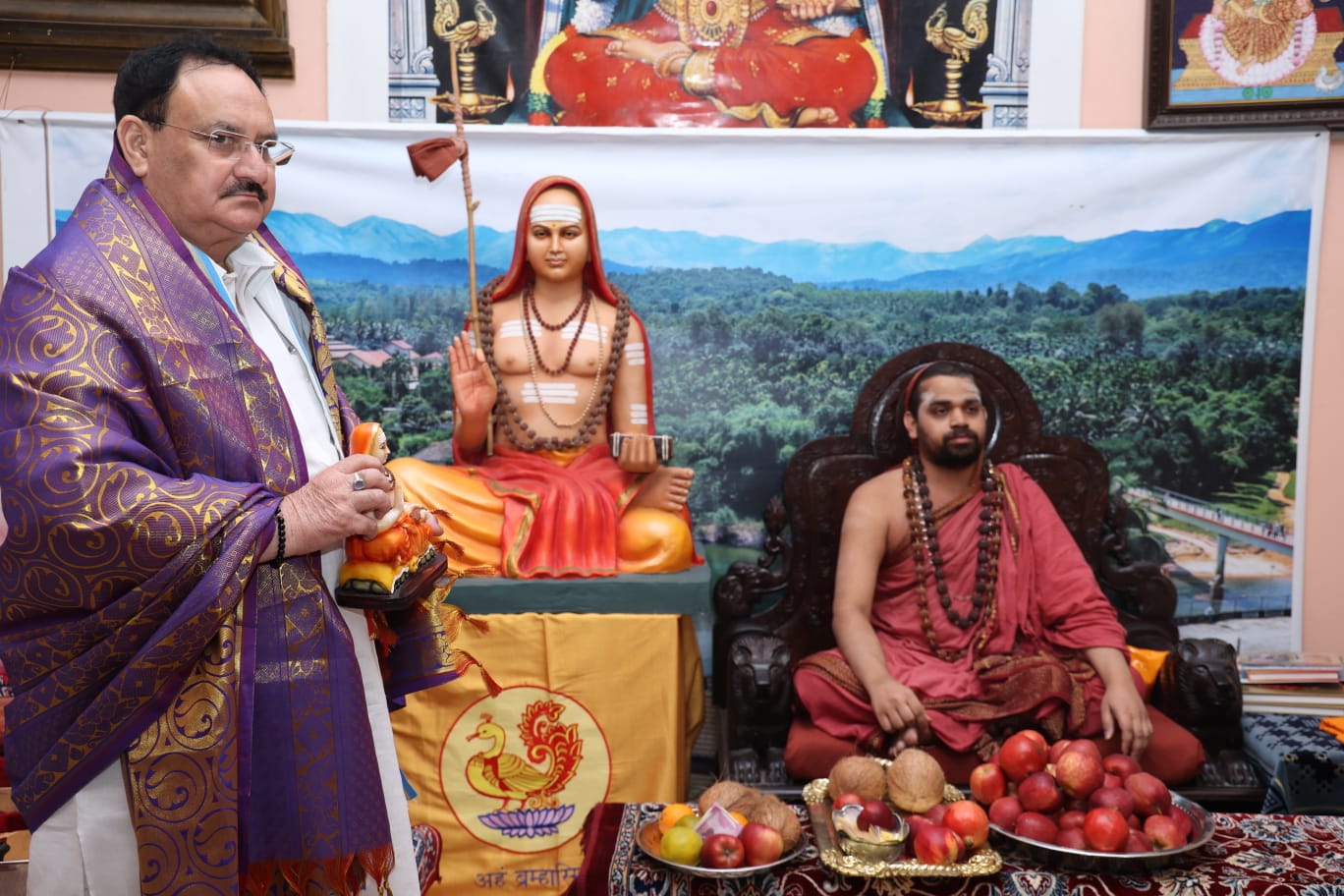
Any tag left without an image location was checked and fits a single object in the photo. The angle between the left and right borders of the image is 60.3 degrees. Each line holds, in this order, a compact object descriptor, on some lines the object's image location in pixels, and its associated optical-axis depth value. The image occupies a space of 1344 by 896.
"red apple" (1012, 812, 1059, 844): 2.51
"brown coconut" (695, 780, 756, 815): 2.66
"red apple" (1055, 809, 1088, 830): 2.52
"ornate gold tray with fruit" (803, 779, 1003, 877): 2.41
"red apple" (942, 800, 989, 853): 2.48
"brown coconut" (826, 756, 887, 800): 2.80
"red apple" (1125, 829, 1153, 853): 2.46
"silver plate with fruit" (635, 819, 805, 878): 2.39
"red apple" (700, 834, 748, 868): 2.43
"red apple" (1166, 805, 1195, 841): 2.51
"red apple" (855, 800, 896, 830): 2.50
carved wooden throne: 4.05
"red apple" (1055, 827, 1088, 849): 2.47
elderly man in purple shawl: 1.75
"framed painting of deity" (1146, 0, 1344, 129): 4.33
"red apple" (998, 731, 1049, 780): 2.72
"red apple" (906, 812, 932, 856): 2.49
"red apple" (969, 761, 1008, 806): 2.72
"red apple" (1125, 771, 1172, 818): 2.60
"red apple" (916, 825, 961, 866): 2.42
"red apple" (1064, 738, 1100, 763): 2.65
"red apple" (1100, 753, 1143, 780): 2.79
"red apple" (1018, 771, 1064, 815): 2.59
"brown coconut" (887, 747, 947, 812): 2.74
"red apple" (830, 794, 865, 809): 2.62
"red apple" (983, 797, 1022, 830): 2.58
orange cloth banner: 3.59
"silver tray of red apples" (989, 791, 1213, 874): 2.42
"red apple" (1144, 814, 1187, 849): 2.47
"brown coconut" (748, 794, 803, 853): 2.53
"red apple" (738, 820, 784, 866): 2.44
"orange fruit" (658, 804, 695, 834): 2.55
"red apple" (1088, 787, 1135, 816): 2.54
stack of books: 3.94
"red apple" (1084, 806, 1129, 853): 2.43
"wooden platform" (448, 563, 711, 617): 3.61
